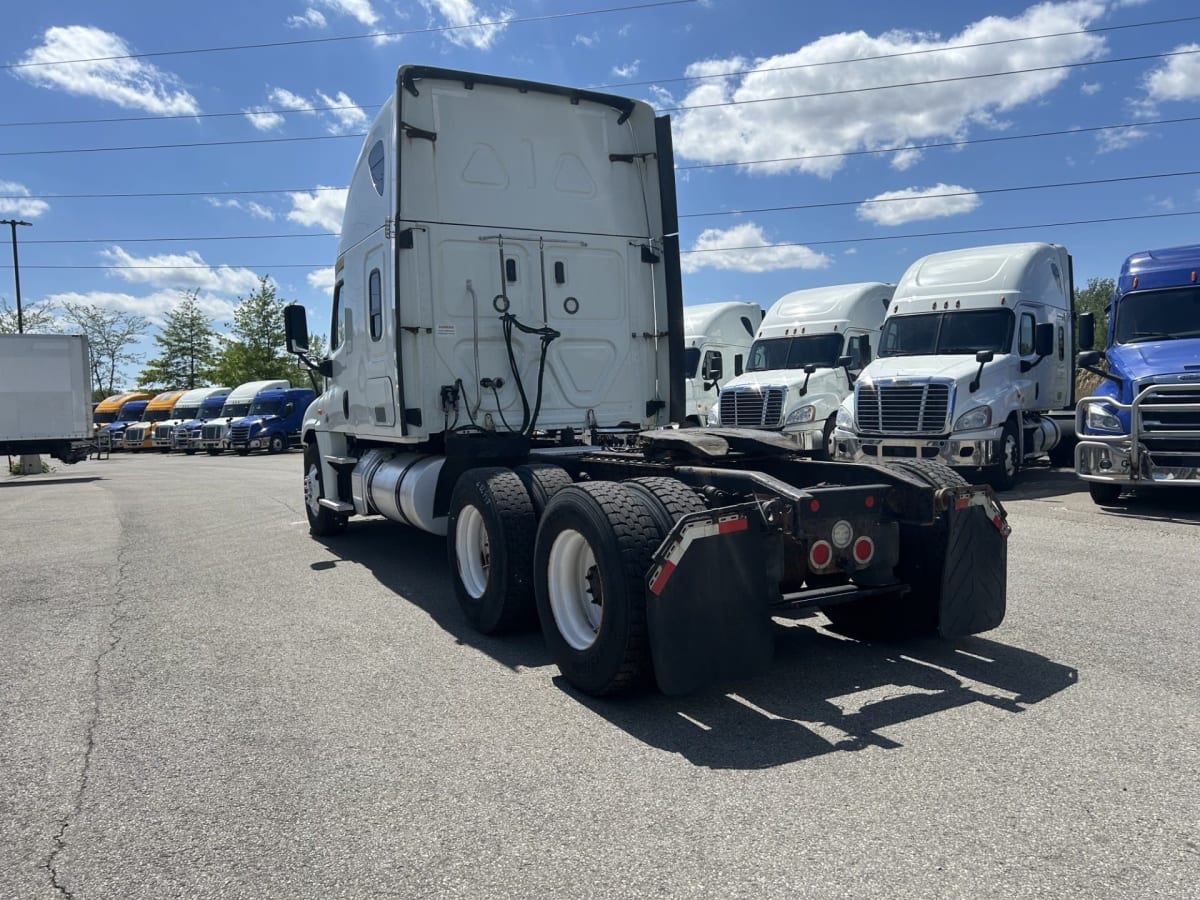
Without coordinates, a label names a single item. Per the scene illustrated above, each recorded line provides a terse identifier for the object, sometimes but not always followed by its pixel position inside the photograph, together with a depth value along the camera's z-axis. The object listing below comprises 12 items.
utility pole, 46.31
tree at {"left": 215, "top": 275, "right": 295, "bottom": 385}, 53.84
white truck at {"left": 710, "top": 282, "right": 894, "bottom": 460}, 15.52
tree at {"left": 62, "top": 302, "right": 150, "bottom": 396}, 70.00
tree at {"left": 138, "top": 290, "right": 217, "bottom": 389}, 62.78
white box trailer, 23.02
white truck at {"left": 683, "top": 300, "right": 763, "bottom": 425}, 19.64
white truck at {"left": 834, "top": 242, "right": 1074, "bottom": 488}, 12.35
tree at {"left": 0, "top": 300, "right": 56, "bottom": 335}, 63.05
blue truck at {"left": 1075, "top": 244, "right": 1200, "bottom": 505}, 9.78
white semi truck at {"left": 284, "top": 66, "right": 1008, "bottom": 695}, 4.21
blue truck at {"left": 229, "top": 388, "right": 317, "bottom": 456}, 34.56
